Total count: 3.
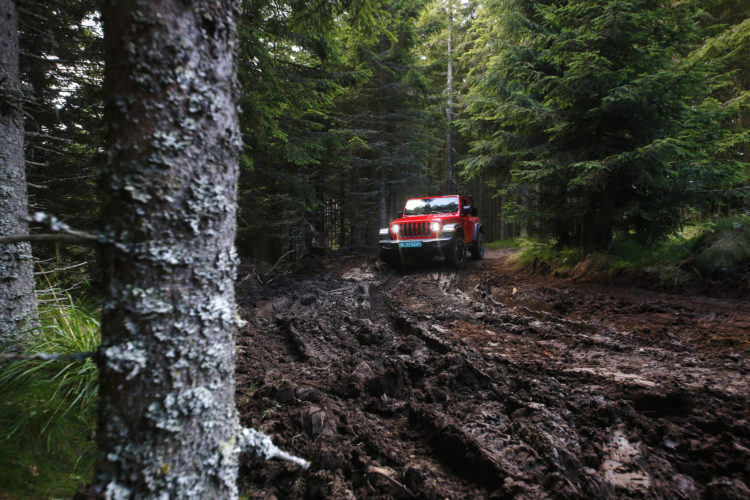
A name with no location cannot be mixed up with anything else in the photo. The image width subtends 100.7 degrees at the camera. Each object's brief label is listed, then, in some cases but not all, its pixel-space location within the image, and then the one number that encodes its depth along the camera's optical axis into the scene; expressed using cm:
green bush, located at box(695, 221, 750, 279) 473
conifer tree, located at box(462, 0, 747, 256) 519
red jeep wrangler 804
